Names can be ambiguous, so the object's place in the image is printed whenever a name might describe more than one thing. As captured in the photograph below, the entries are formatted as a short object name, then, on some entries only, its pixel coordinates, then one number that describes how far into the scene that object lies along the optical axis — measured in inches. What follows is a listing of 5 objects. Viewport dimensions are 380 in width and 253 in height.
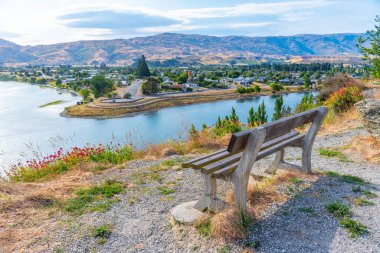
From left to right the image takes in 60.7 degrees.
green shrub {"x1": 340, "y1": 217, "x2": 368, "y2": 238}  115.6
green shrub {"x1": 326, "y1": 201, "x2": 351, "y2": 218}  129.1
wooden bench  121.2
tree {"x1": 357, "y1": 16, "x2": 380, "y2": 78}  304.5
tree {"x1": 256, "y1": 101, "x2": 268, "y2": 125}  665.7
